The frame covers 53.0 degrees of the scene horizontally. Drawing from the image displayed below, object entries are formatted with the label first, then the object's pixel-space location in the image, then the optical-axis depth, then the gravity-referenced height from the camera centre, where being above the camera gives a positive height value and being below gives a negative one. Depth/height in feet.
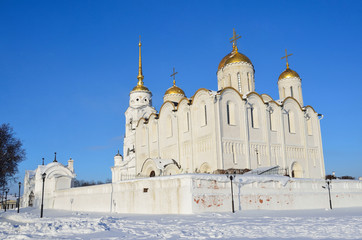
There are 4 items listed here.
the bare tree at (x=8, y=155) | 92.94 +11.82
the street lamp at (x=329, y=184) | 81.46 +2.11
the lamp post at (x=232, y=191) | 64.36 +1.69
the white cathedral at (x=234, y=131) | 93.56 +18.36
